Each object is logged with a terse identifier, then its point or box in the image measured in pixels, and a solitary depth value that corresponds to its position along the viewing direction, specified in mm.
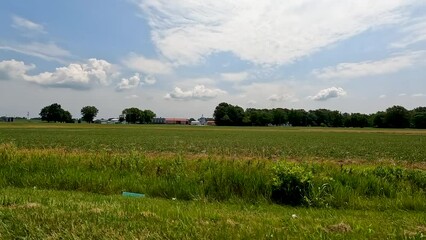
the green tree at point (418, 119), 165750
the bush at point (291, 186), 9164
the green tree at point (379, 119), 177875
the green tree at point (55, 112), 197500
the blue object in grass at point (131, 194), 9404
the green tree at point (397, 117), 171000
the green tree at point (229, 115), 192875
